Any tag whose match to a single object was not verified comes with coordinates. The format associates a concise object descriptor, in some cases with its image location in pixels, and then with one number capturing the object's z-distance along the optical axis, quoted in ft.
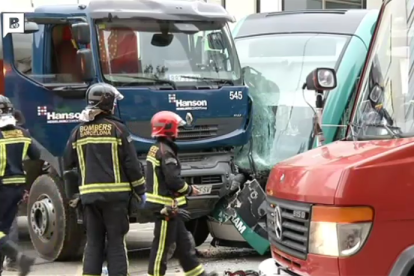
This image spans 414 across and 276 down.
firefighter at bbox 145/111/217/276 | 41.29
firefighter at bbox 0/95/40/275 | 46.32
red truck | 23.37
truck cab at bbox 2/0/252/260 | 51.21
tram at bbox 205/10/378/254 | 52.16
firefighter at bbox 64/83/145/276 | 39.68
